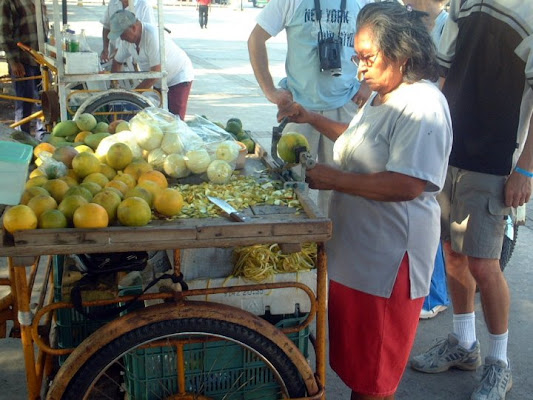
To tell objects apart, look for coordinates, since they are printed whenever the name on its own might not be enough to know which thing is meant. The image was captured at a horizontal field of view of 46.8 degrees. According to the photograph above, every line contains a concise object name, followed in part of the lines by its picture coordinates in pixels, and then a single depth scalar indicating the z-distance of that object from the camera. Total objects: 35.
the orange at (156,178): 2.13
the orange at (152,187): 2.02
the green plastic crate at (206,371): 2.07
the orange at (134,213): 1.84
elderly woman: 1.91
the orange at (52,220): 1.80
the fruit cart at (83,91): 5.05
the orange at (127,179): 2.18
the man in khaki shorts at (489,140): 2.52
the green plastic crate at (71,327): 2.44
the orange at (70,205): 1.85
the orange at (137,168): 2.24
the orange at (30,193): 1.93
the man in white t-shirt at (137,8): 6.93
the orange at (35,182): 2.04
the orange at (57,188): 1.99
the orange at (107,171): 2.23
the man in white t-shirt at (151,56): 5.41
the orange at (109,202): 1.89
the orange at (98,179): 2.12
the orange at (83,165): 2.19
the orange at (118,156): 2.28
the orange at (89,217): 1.79
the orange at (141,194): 1.97
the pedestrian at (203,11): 21.16
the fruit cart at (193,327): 1.81
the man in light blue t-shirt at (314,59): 3.57
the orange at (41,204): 1.84
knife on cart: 1.93
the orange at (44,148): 2.43
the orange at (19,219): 1.75
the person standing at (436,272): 3.45
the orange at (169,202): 1.96
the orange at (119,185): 2.06
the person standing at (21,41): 6.70
